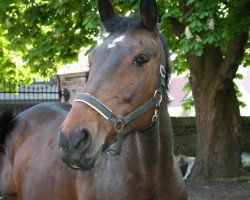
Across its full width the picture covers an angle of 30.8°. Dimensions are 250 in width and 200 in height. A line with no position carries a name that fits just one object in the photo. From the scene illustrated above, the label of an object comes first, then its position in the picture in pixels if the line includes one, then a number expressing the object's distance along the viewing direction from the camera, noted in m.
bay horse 2.56
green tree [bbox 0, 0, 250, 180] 8.09
